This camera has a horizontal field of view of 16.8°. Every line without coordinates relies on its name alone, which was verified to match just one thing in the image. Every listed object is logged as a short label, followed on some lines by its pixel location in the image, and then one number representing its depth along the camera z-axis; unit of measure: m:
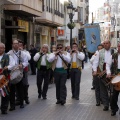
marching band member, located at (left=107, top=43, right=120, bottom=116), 10.21
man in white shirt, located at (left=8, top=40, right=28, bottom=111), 11.36
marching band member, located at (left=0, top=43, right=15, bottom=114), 10.30
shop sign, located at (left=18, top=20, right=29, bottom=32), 28.35
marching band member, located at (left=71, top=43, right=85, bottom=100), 13.44
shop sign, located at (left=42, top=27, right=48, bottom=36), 37.92
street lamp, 30.55
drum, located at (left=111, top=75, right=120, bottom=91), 9.74
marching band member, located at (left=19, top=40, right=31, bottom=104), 12.02
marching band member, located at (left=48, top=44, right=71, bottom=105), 12.23
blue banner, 16.97
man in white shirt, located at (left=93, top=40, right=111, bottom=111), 11.30
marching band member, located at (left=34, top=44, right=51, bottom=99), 13.35
